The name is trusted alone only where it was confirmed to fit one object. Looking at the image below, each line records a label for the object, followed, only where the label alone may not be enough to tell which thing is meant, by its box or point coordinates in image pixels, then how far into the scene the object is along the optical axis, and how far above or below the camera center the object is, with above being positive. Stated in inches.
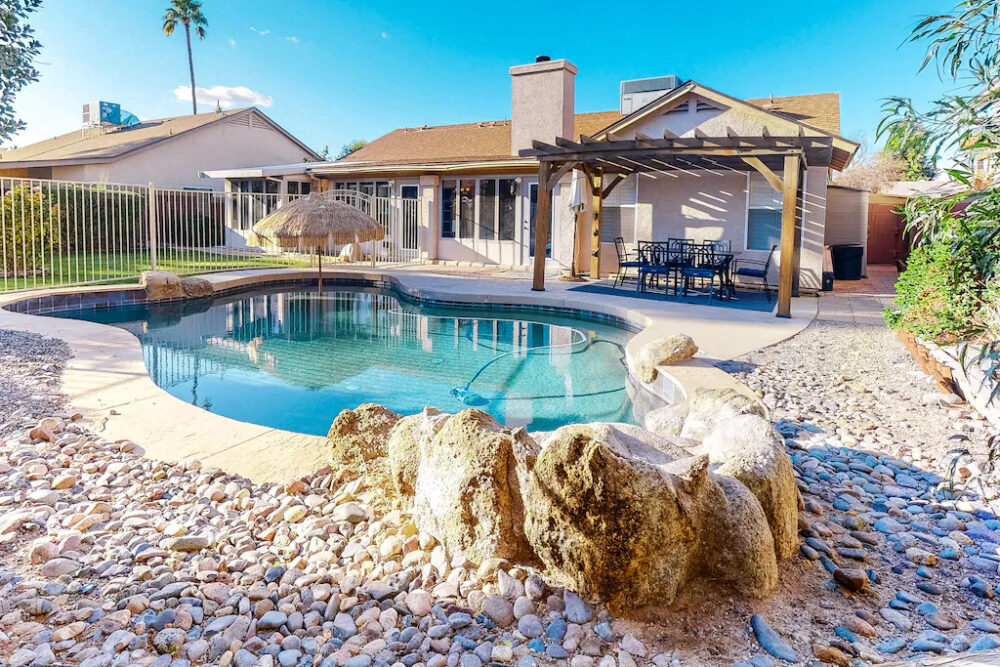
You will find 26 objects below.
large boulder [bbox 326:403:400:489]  148.5 -40.9
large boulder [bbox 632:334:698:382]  256.5 -34.5
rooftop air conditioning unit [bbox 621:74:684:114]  700.7 +181.9
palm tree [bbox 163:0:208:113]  1510.8 +543.5
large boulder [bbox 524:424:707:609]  99.7 -38.5
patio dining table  467.1 -0.8
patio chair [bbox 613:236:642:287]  535.6 +4.8
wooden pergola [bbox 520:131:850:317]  391.9 +71.7
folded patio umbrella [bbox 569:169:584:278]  572.9 +58.3
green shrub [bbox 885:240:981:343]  200.8 -11.4
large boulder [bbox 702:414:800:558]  119.3 -37.5
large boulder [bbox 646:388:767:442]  168.7 -39.0
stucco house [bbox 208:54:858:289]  534.3 +81.2
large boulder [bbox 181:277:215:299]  491.5 -21.2
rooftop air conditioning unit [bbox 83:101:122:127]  1108.3 +237.3
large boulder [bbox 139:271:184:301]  471.8 -18.8
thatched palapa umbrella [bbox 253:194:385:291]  526.0 +27.6
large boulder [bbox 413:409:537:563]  114.1 -39.1
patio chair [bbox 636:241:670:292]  477.4 -0.7
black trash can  610.5 +5.1
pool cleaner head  264.8 -53.5
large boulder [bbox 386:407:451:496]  137.7 -39.4
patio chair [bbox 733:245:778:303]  473.7 -3.0
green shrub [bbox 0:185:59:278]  478.0 +21.2
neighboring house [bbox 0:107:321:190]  867.4 +154.8
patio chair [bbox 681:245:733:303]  462.0 -3.6
